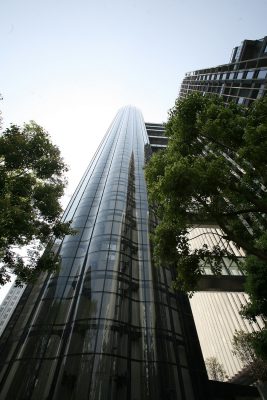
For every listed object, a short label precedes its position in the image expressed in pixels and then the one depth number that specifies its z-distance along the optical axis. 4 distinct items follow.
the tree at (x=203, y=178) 8.98
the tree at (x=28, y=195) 9.41
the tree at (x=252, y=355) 11.21
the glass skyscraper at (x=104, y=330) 11.58
